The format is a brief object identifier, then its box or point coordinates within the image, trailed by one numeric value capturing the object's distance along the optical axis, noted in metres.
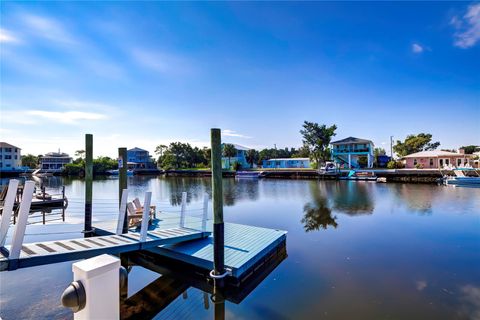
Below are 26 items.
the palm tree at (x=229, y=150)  60.54
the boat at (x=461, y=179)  28.72
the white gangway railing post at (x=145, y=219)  5.81
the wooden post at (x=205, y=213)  7.43
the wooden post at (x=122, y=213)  6.14
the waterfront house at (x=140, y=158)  75.88
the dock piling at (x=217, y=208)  5.59
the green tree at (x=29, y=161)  78.00
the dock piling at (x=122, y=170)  7.71
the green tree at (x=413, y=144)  53.31
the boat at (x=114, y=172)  60.72
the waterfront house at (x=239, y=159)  60.69
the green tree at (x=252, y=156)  69.25
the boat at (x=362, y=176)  36.47
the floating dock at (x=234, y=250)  6.10
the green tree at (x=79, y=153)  82.66
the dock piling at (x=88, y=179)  8.71
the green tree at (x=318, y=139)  49.91
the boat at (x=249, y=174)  46.19
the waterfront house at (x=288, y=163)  59.47
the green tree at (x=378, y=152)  58.14
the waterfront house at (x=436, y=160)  40.19
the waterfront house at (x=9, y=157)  62.79
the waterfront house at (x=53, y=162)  73.15
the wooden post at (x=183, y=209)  7.86
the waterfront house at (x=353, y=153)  48.34
